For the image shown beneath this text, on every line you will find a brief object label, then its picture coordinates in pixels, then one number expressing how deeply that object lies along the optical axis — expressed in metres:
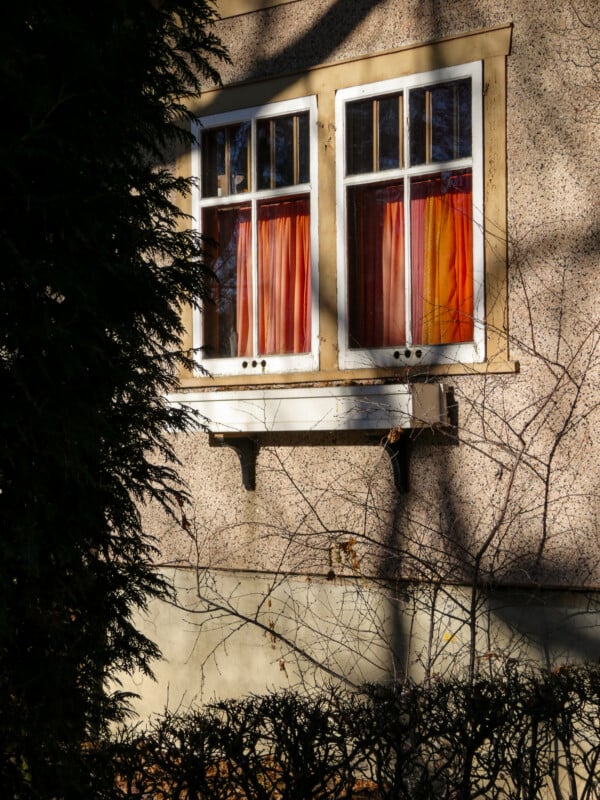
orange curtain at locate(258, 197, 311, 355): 6.96
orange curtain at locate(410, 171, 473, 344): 6.33
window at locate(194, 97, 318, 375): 6.95
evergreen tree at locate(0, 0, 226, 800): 3.57
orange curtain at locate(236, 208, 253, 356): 7.18
